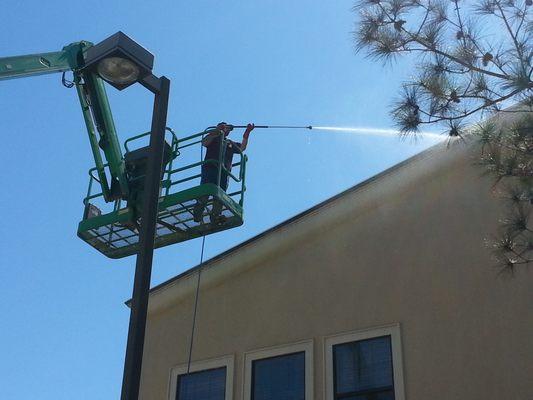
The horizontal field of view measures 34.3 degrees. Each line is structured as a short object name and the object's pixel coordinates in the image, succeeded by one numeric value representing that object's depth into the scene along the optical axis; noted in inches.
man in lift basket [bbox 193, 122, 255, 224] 496.4
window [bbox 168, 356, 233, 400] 452.1
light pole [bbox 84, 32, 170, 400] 234.5
